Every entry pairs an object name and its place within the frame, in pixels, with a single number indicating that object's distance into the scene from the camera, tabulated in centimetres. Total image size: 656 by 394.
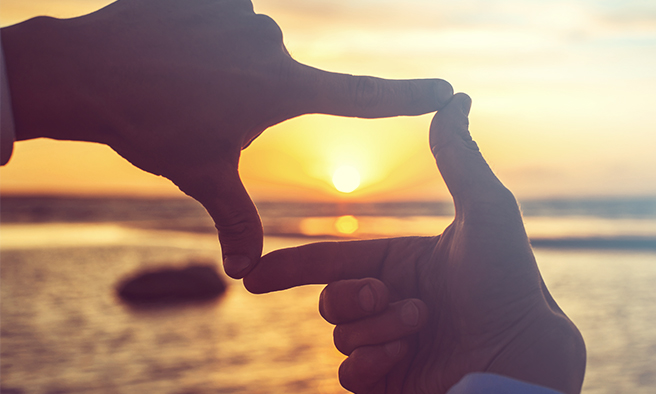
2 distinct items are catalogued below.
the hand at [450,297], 39
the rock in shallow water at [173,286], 461
